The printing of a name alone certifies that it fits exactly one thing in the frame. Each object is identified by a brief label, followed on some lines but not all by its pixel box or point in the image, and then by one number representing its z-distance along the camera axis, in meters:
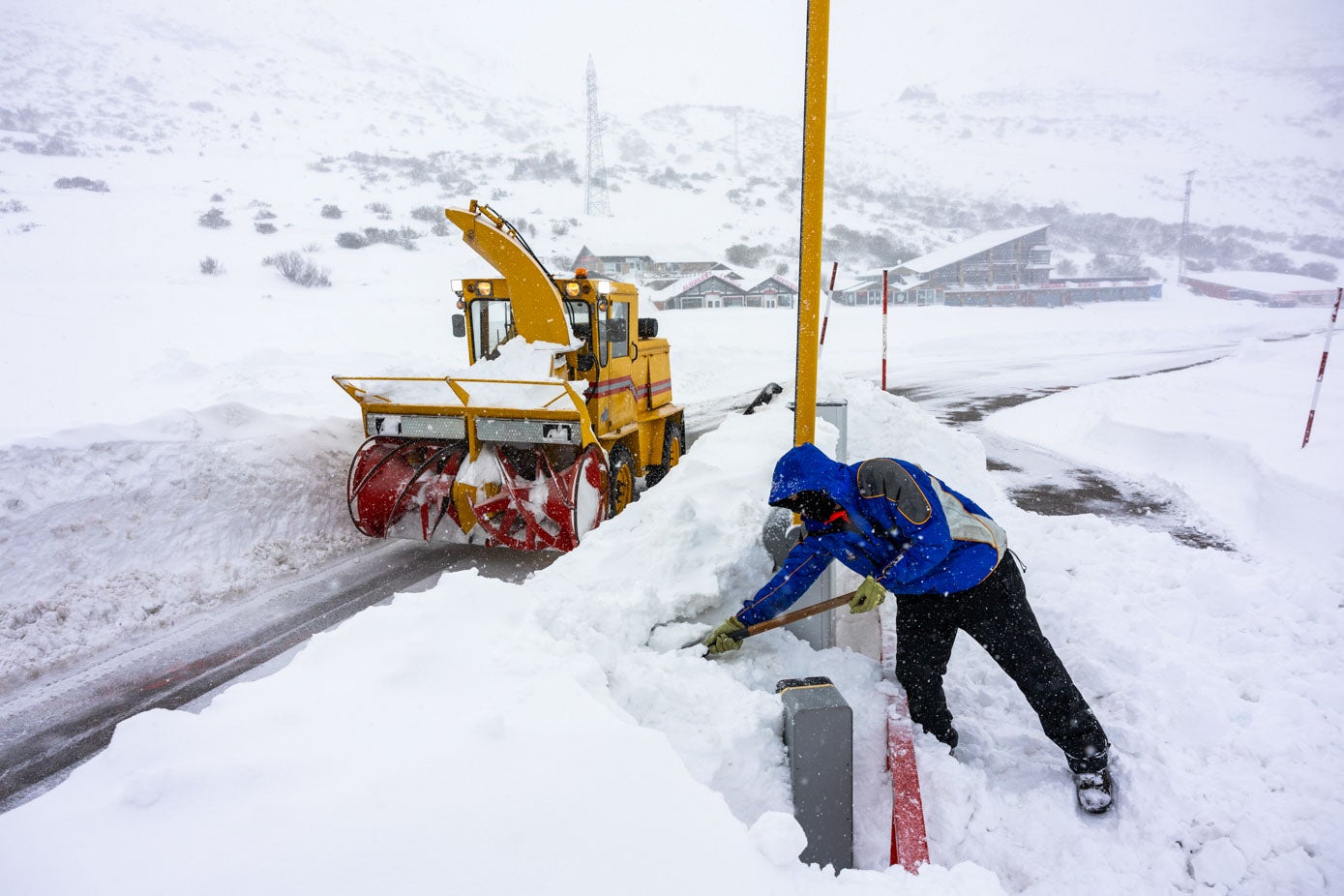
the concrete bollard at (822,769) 2.69
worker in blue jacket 3.06
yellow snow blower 5.77
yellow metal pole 3.95
